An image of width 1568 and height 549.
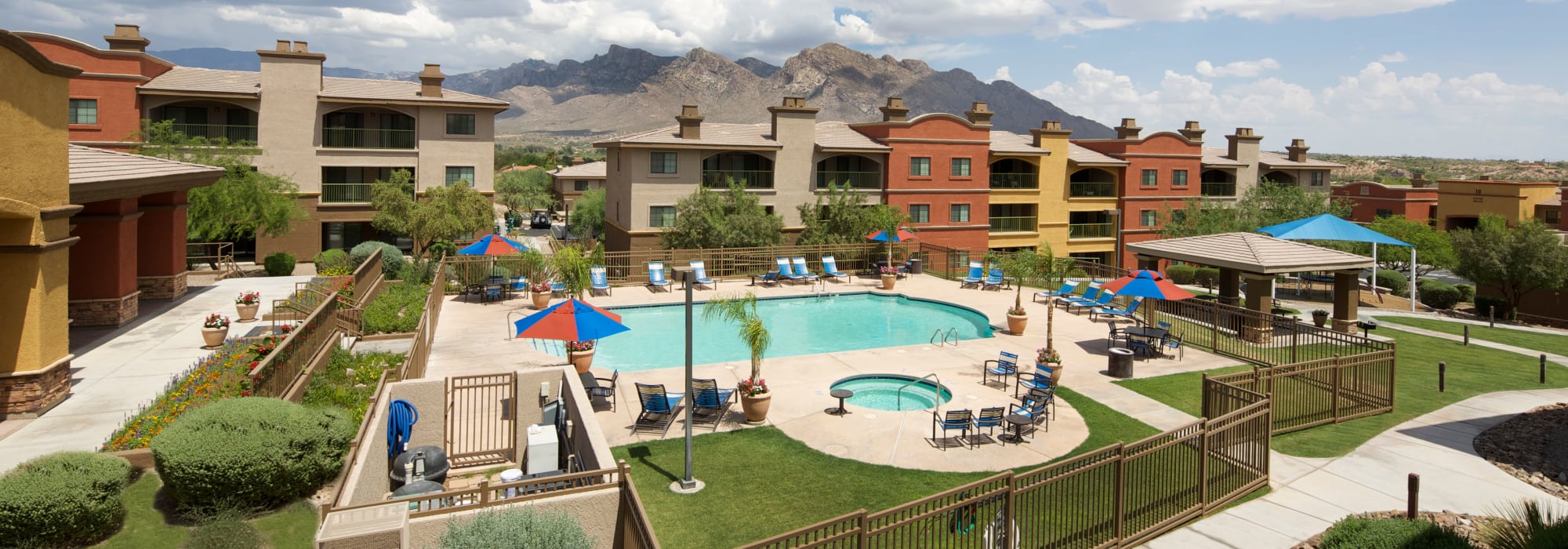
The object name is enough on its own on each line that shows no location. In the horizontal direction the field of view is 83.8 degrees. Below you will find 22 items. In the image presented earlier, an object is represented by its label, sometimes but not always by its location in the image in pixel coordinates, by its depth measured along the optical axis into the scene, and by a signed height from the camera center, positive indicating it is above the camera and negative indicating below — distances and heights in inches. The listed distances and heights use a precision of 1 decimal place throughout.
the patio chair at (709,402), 594.2 -105.4
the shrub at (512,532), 310.0 -103.9
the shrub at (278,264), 1331.2 -38.2
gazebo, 855.7 -2.4
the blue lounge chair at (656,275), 1230.3 -41.5
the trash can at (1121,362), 733.3 -89.8
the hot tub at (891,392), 687.1 -114.8
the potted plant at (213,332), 726.5 -78.4
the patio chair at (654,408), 577.3 -107.2
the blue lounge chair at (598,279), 1178.0 -46.2
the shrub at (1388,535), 320.2 -104.3
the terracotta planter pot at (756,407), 594.5 -108.4
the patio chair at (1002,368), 698.2 -93.4
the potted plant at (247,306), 874.1 -67.5
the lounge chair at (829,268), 1357.0 -28.9
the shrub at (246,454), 373.1 -95.0
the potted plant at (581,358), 721.6 -93.9
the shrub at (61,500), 334.0 -104.6
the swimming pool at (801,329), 899.4 -94.3
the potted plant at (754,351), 595.5 -77.9
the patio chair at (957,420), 536.1 -104.2
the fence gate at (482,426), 528.4 -115.5
